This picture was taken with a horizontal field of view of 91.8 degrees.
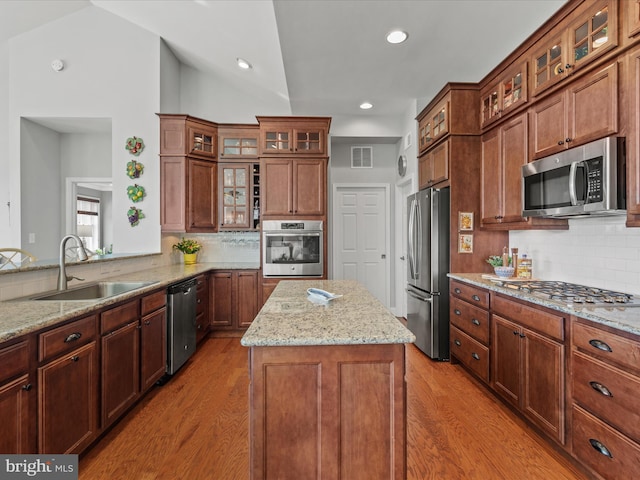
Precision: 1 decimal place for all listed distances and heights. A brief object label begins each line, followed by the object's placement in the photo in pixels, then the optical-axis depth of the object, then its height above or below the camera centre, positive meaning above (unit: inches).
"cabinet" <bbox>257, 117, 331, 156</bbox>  157.6 +53.5
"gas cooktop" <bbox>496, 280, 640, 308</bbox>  69.1 -14.2
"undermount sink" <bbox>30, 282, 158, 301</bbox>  87.7 -15.6
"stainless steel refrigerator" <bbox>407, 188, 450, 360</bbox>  124.6 -12.7
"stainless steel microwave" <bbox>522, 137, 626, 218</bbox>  67.0 +14.0
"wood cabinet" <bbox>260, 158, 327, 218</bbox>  157.4 +26.7
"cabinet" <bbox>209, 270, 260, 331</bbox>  157.5 -29.8
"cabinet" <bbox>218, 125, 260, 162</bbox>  168.4 +53.9
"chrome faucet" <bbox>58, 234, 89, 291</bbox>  83.8 -8.5
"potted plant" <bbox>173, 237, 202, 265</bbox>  167.5 -4.9
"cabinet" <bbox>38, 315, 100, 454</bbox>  58.7 -30.6
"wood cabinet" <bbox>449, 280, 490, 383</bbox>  99.7 -31.0
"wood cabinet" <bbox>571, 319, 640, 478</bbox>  54.0 -30.8
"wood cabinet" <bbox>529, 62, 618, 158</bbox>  69.0 +31.5
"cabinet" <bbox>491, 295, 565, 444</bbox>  70.5 -31.7
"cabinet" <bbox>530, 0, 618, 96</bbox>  68.6 +48.8
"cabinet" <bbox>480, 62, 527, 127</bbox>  97.5 +49.6
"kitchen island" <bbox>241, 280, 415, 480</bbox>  48.6 -26.3
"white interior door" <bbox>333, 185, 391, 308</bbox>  195.9 +2.6
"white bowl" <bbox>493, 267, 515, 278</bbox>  107.6 -11.5
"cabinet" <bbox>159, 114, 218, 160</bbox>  154.8 +53.0
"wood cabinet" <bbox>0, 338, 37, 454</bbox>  50.9 -27.3
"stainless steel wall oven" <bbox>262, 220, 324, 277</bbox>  156.6 -4.4
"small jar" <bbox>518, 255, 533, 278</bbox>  107.9 -10.3
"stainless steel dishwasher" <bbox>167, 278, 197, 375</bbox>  110.9 -31.9
